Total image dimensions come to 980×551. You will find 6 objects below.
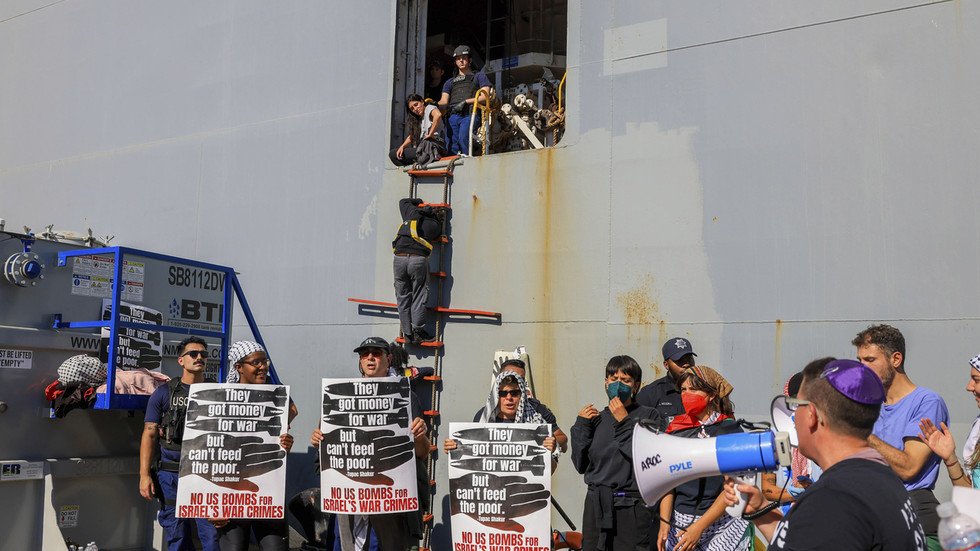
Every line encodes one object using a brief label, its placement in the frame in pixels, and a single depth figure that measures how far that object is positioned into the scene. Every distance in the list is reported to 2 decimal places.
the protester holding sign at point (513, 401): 6.36
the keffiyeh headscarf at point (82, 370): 7.64
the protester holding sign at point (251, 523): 6.59
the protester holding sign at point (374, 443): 6.44
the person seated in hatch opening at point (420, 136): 9.52
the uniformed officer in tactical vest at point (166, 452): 6.88
